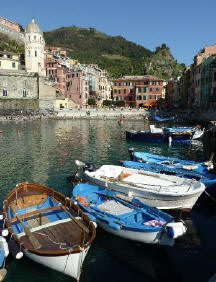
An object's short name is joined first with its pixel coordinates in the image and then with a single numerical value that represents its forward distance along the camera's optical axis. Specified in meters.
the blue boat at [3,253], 8.69
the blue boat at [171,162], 19.22
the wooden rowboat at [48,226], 8.02
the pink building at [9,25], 105.29
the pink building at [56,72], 94.06
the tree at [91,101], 96.88
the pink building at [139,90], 101.19
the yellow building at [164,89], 125.88
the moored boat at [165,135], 39.34
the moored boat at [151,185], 13.28
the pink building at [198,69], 72.77
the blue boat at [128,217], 9.57
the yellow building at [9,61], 87.75
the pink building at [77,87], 92.38
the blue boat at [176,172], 16.22
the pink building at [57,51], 115.74
